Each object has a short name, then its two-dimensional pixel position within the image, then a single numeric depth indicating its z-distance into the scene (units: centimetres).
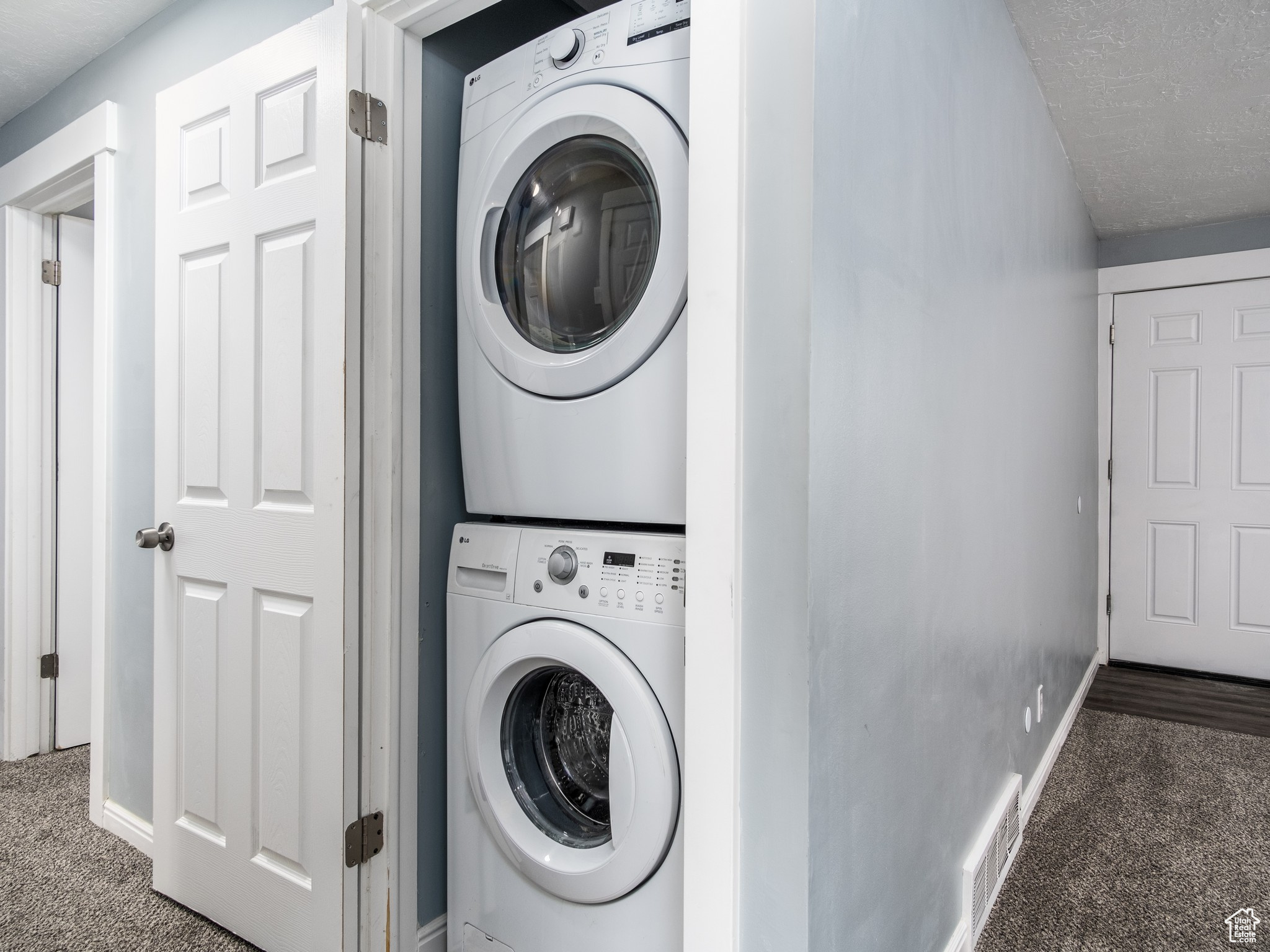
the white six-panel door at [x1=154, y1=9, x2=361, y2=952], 140
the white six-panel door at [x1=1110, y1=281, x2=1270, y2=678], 346
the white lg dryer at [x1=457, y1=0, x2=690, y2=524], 118
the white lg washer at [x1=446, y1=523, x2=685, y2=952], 115
